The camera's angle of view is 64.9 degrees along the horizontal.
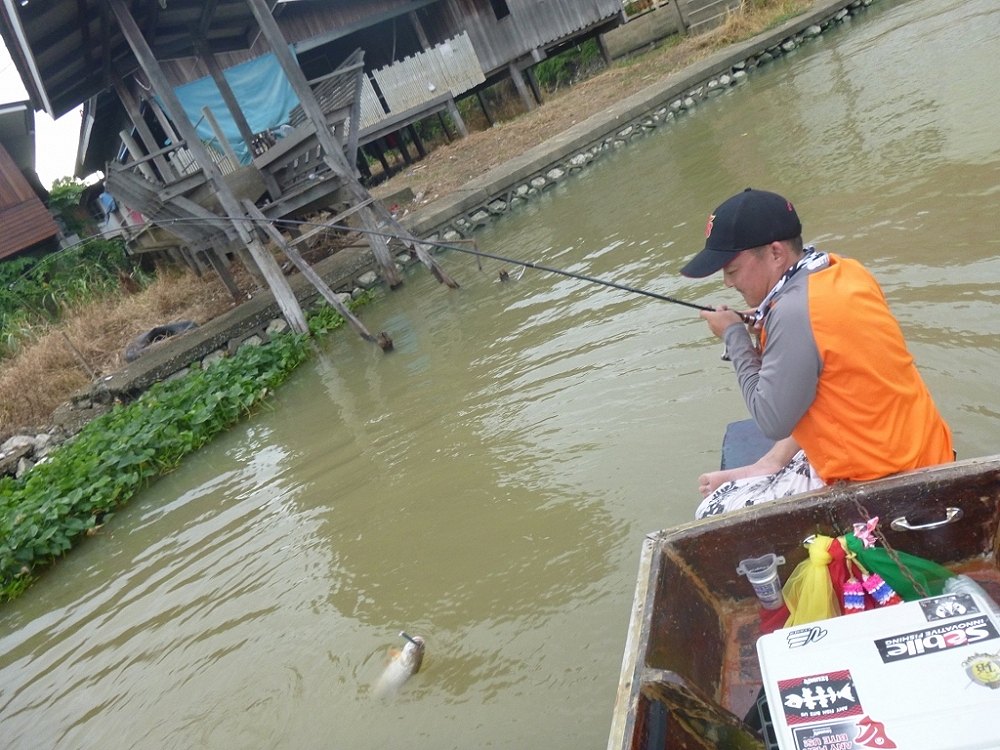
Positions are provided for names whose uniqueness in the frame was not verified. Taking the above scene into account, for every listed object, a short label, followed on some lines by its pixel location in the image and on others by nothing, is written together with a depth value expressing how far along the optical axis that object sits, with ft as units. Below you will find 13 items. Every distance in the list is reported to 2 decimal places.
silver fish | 13.16
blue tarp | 47.93
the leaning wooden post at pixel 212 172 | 29.94
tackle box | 5.64
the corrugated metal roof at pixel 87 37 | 29.12
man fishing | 7.55
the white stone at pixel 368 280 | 41.01
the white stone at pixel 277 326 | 37.52
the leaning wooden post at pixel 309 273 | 30.58
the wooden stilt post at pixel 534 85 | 68.35
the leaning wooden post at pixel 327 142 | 32.27
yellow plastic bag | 7.82
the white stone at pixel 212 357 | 36.55
